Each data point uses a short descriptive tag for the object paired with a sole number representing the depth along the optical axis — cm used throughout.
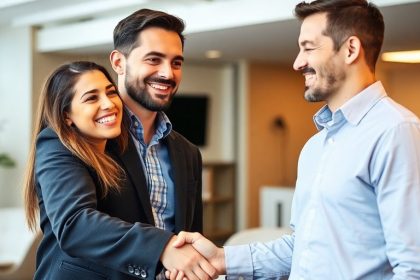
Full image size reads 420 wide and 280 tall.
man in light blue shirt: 178
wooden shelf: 933
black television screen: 913
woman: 199
